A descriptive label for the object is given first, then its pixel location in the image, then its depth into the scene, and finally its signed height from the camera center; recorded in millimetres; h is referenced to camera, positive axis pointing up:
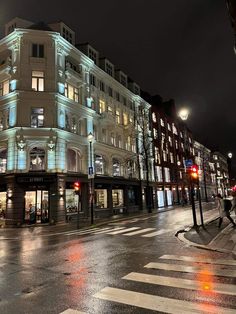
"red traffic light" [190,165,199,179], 17766 +1732
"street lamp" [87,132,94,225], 23922 +2548
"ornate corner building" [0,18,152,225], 24938 +7734
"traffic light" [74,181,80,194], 21812 +1179
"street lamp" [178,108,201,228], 16894 +5238
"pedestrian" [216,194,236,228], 15505 -596
